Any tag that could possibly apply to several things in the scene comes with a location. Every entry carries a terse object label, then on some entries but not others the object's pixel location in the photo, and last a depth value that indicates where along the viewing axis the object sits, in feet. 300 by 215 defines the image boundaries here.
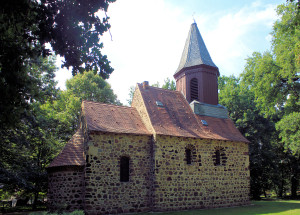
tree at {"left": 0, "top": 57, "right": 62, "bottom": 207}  38.14
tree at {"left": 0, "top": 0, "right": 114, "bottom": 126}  17.71
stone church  43.73
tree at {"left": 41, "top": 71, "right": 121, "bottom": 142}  79.97
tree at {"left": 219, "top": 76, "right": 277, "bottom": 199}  84.74
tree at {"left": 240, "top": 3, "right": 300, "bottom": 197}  57.47
